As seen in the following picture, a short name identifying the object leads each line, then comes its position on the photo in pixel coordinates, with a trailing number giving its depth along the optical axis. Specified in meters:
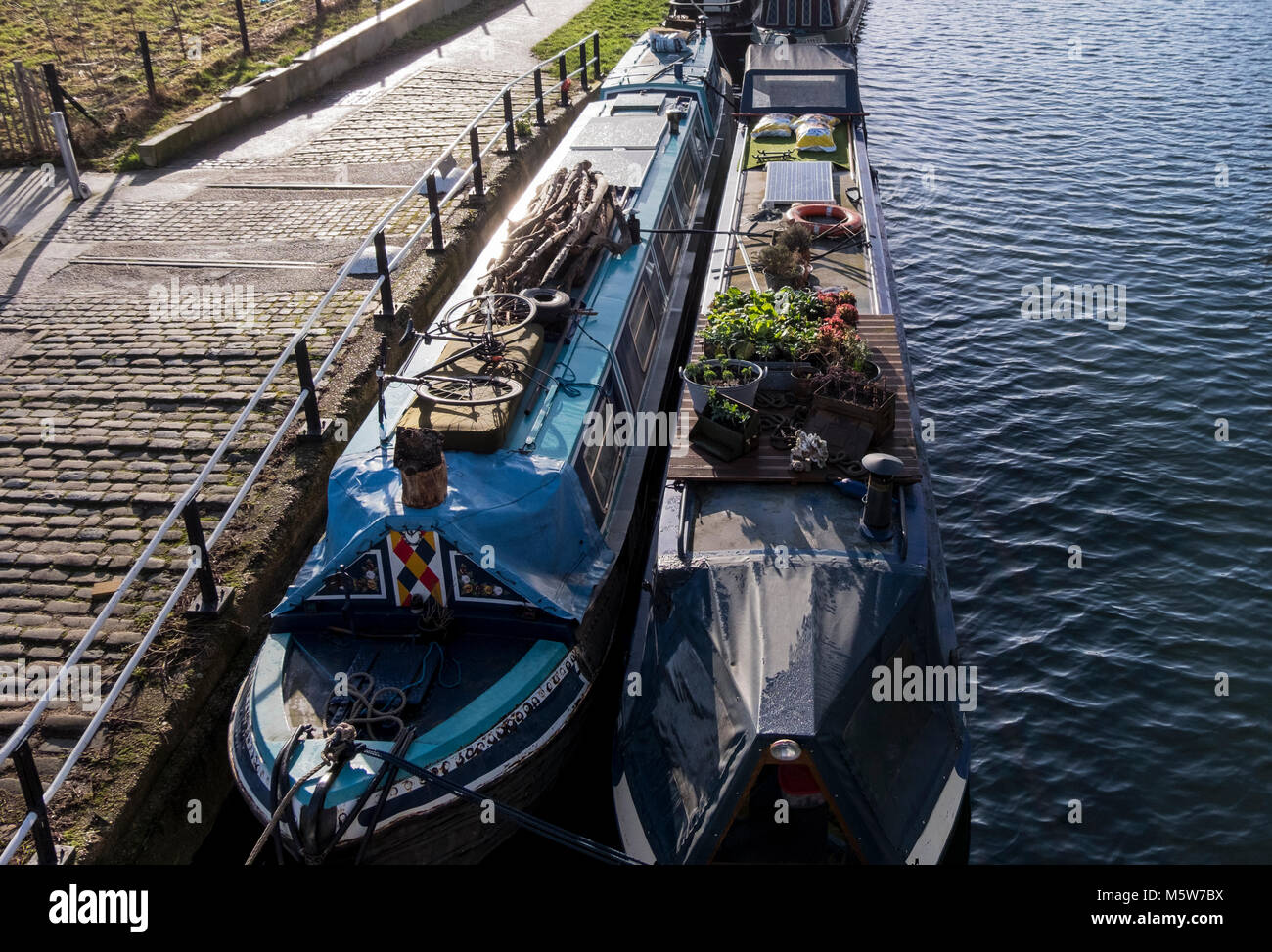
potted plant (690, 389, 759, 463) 10.55
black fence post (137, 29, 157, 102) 22.34
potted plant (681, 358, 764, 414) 10.82
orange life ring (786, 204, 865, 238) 15.52
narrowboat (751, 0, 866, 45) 29.98
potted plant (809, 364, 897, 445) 10.42
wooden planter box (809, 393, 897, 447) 10.39
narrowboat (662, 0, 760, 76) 30.98
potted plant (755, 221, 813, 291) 13.73
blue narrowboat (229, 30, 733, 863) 8.71
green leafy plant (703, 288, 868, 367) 11.28
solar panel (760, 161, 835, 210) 16.41
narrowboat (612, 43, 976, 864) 8.22
